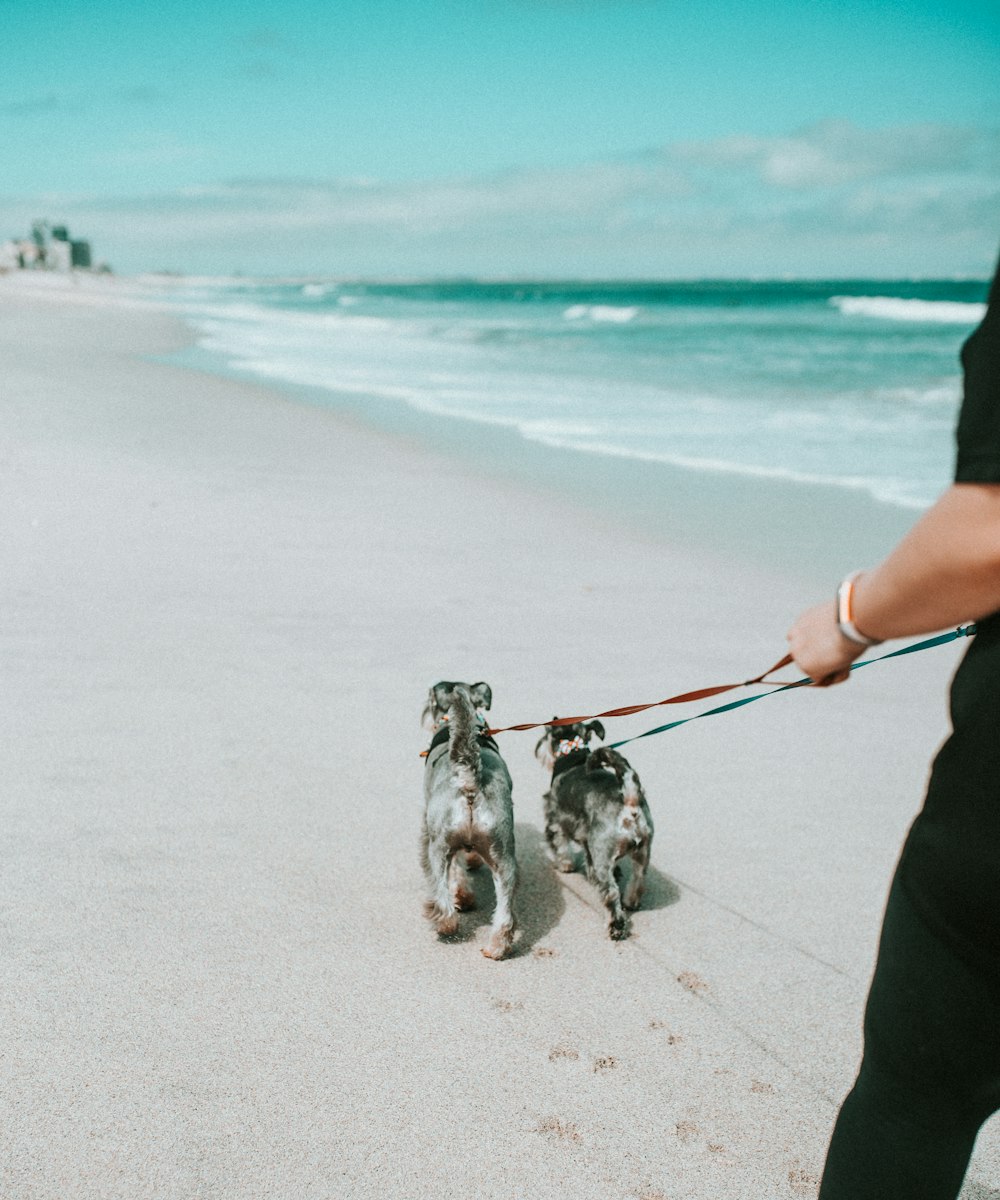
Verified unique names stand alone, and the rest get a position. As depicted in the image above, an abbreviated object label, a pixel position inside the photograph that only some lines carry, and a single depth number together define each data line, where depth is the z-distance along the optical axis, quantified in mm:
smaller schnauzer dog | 3447
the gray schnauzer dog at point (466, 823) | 3256
